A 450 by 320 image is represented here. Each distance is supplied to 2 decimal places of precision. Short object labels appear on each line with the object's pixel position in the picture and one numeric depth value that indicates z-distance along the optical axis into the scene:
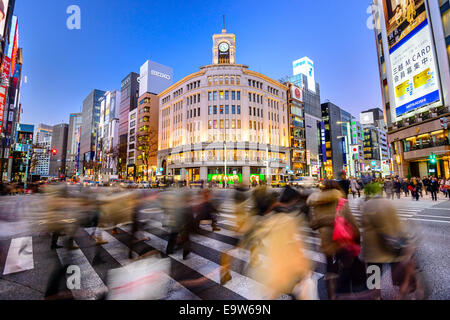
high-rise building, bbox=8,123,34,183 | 61.39
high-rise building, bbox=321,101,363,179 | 77.25
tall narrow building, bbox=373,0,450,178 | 22.77
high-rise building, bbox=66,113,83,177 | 148.44
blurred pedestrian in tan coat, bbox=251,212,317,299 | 2.65
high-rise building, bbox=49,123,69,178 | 168.62
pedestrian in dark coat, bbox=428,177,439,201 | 15.73
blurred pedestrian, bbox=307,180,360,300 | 2.82
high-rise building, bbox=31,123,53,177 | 161.38
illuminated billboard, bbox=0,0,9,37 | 26.70
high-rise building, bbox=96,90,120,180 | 90.56
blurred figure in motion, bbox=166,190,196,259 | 4.59
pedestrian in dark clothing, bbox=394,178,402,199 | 17.75
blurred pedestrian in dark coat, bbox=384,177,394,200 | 16.64
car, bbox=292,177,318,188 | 27.17
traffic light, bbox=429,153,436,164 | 20.17
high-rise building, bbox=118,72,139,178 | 79.81
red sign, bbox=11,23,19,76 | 37.71
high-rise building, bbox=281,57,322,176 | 63.18
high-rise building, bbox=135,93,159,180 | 65.54
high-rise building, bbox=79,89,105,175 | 116.94
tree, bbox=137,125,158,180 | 54.22
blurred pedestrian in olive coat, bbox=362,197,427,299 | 2.63
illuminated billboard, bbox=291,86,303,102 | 60.46
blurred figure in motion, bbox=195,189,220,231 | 5.39
